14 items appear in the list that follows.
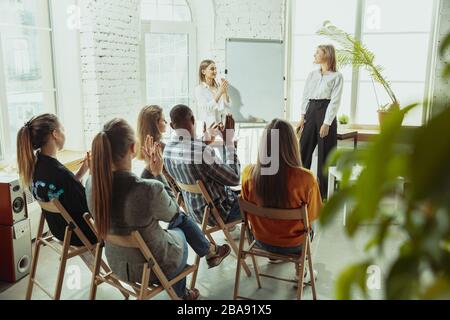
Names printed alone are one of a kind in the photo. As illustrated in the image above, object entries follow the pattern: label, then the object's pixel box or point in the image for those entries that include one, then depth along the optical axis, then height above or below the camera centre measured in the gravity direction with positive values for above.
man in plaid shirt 2.61 -0.55
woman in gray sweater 1.92 -0.59
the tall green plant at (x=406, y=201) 0.45 -0.15
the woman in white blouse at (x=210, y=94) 4.45 -0.17
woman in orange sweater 2.21 -0.58
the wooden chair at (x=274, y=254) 2.12 -0.87
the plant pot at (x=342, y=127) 4.93 -0.56
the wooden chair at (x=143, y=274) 1.90 -0.96
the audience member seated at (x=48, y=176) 2.38 -0.56
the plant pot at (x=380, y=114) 4.49 -0.37
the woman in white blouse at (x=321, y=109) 4.16 -0.30
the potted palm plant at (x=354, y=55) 4.61 +0.27
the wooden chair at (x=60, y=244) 2.26 -0.97
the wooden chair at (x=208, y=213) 2.63 -0.86
